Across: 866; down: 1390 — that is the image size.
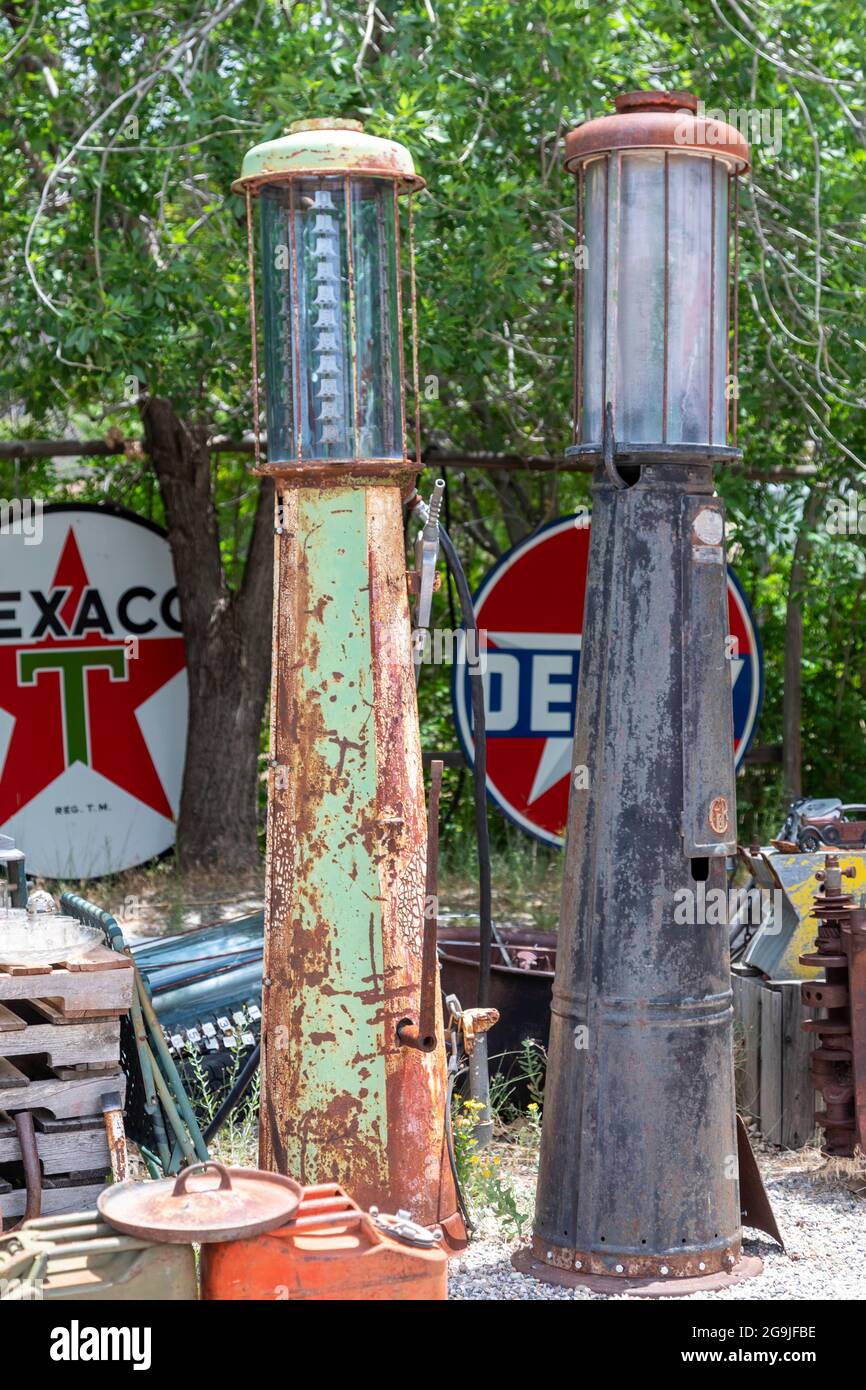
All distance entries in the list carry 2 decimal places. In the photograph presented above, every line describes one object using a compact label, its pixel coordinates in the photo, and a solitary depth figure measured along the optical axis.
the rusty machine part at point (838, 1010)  4.91
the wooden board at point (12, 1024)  3.83
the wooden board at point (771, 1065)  5.37
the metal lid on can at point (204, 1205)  2.98
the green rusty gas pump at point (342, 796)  3.86
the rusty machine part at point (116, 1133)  3.85
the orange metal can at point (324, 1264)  3.05
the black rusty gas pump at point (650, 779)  3.98
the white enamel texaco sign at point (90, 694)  8.23
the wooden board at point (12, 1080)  3.85
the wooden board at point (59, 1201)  3.77
